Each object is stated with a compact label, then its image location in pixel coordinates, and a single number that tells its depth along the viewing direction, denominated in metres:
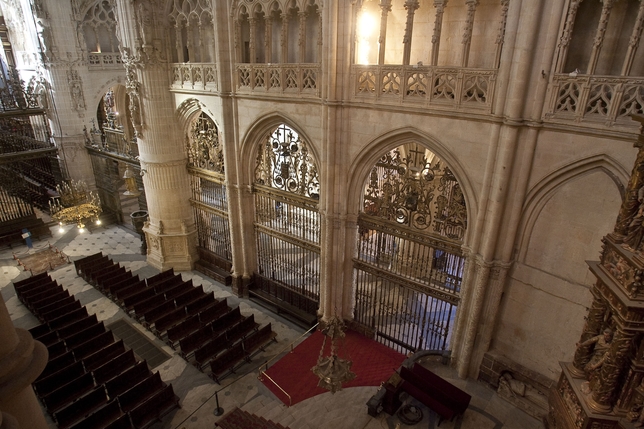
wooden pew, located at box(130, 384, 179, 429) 8.92
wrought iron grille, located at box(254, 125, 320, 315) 11.77
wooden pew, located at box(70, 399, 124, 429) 8.51
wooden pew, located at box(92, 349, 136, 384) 9.89
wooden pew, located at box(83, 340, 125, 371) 10.25
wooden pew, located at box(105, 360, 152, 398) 9.52
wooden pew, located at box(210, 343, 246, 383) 10.55
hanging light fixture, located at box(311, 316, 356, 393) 7.08
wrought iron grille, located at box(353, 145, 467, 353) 9.23
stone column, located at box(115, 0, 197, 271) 13.16
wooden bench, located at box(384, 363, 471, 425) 8.23
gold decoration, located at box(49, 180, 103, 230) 13.22
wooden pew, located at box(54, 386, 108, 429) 8.70
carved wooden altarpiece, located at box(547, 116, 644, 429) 4.29
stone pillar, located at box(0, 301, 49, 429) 2.59
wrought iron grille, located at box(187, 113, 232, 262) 14.14
